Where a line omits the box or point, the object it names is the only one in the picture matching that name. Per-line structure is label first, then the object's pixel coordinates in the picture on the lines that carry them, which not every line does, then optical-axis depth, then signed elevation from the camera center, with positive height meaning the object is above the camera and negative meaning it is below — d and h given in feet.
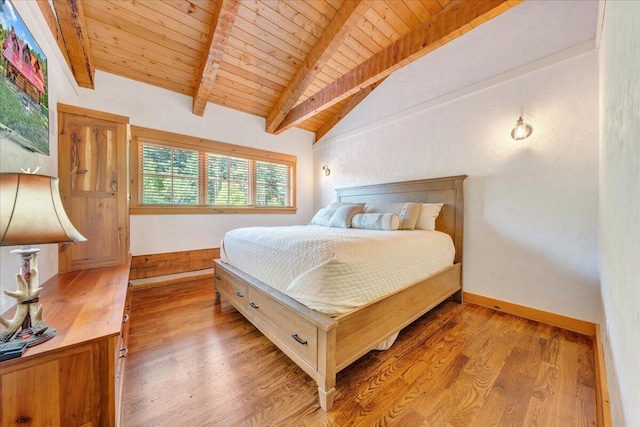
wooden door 6.01 +0.85
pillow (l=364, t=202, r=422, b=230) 8.66 +0.00
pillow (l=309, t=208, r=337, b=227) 10.66 -0.20
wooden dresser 2.45 -1.83
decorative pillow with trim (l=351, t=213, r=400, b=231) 8.31 -0.34
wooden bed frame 4.12 -2.31
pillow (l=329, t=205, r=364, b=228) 9.56 -0.10
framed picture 3.44 +2.23
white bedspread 4.32 -1.14
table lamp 2.52 -0.16
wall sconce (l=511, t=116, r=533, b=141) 7.18 +2.54
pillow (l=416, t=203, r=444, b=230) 8.79 -0.16
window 10.18 +1.93
